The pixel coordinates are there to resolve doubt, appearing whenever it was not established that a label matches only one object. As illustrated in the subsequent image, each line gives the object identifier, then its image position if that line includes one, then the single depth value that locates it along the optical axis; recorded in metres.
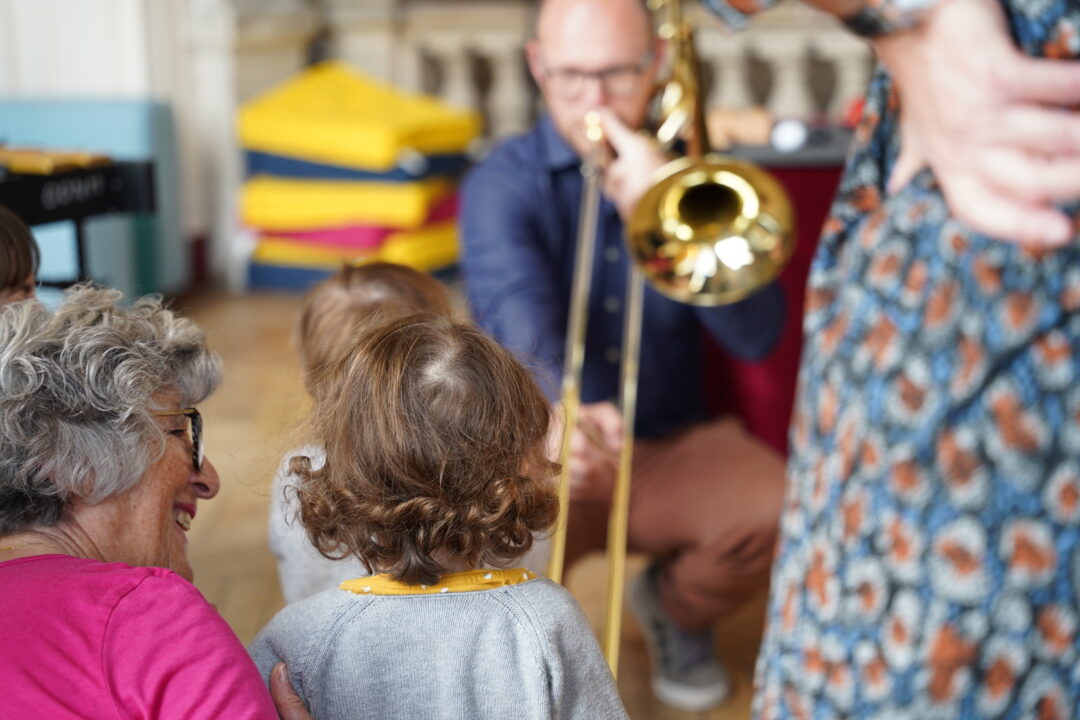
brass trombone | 1.80
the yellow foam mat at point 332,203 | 4.72
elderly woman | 0.94
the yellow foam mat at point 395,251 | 4.72
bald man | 2.06
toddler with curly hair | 1.10
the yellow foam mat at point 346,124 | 4.70
